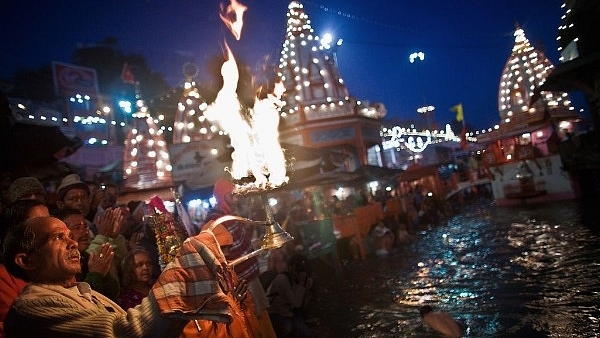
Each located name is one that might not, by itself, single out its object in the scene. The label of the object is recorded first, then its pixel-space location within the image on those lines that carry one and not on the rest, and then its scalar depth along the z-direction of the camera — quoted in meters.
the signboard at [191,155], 18.59
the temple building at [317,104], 26.62
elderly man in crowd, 1.83
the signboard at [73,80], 27.59
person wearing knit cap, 4.30
